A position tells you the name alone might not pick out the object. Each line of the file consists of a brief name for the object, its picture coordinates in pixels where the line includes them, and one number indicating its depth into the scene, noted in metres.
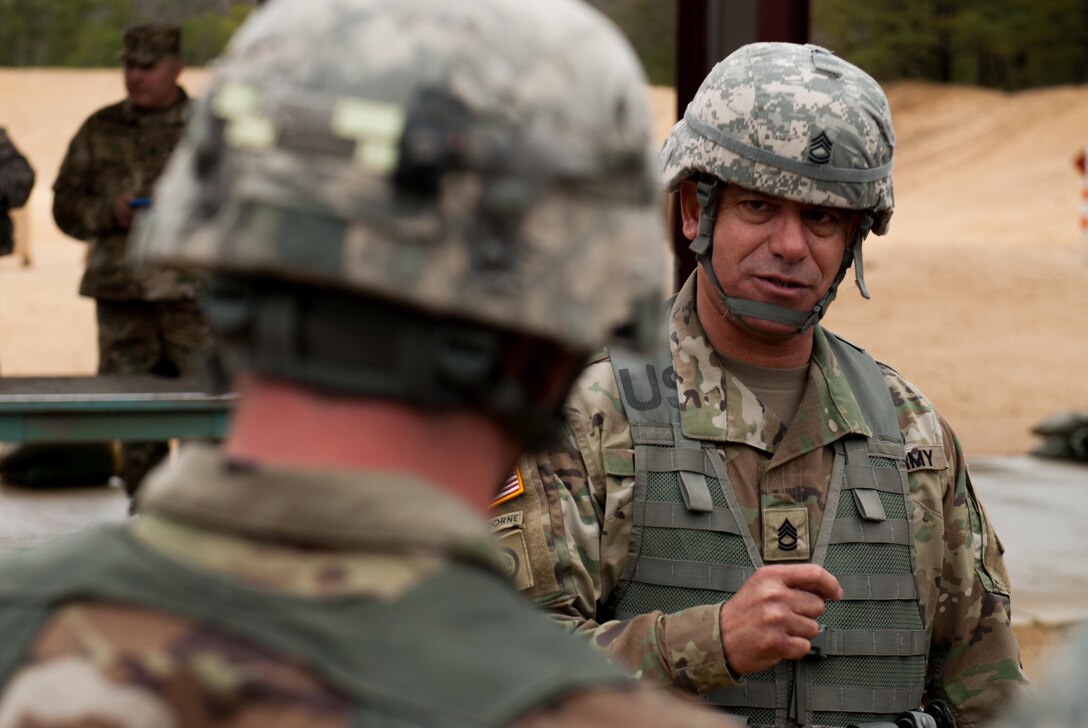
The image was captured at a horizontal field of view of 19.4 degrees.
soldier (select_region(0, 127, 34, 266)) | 15.11
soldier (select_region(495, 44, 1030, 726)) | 5.00
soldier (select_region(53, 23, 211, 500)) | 14.34
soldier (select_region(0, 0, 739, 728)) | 2.05
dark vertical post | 10.75
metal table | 12.45
